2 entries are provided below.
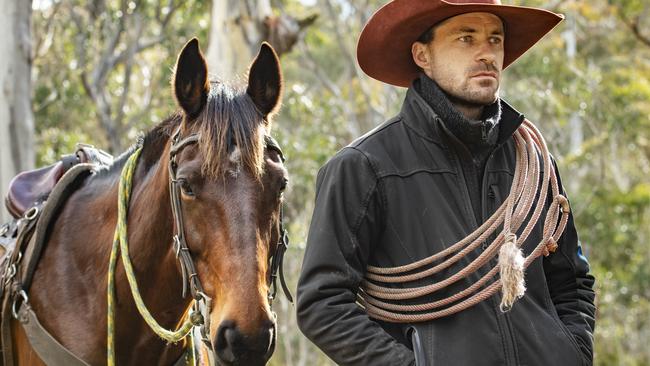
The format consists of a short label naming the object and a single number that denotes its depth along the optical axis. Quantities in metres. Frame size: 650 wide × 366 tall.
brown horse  3.38
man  3.23
